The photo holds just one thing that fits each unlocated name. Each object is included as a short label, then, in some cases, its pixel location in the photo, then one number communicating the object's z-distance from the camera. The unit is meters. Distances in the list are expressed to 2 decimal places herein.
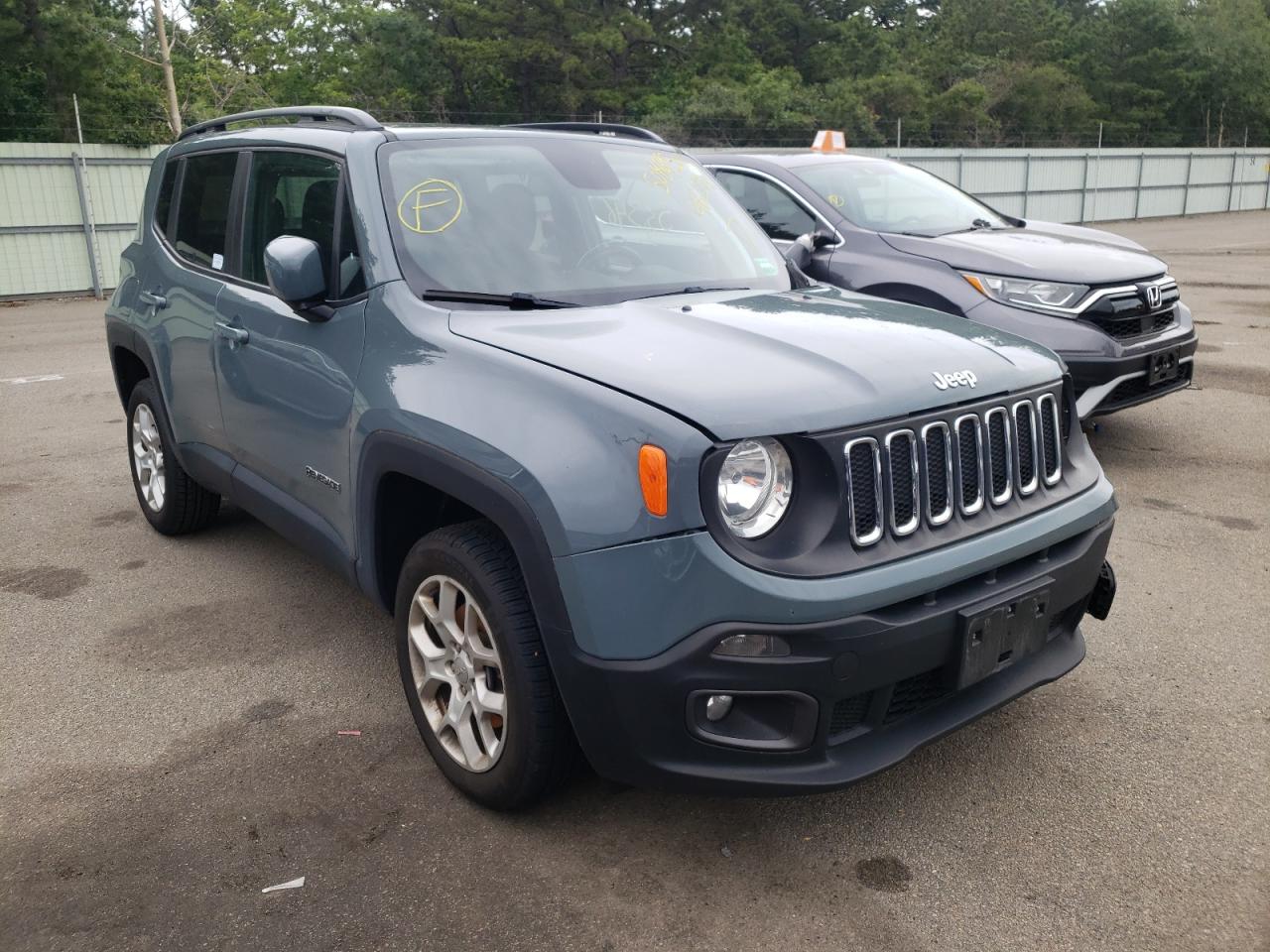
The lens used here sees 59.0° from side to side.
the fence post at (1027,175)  28.78
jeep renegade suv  2.43
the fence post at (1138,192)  32.50
